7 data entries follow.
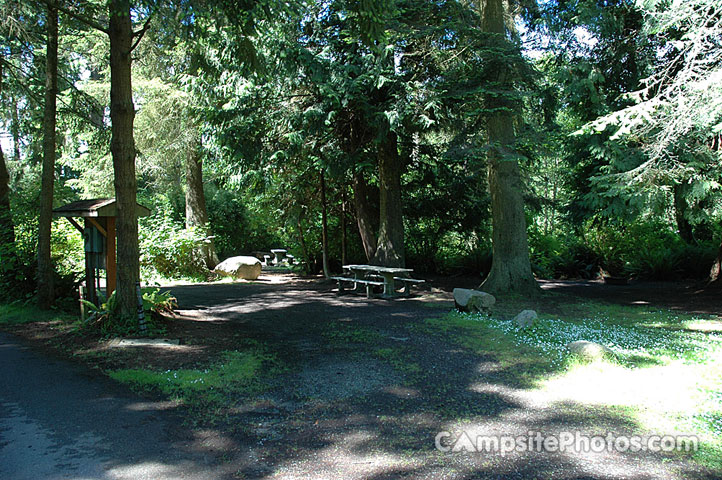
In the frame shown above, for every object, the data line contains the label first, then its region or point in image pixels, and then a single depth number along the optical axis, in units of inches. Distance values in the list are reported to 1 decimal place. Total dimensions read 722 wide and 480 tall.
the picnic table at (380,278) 473.4
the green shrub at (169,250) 620.1
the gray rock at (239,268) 655.8
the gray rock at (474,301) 377.1
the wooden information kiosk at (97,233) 323.3
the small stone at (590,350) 230.7
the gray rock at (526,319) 308.7
